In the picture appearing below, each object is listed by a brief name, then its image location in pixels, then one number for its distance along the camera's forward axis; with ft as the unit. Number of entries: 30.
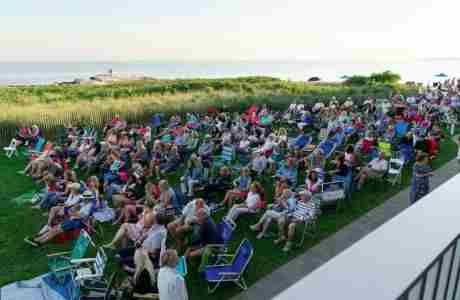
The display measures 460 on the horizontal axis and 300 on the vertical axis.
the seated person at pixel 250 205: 25.09
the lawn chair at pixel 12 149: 44.99
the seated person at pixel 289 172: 29.89
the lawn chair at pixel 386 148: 35.01
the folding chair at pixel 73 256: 19.09
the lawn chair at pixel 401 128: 42.63
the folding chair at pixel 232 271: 18.12
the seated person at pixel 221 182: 29.66
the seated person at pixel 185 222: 21.84
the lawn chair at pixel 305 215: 22.80
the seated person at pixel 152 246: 18.44
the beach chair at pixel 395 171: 32.45
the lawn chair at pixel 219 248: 19.36
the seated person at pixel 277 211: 23.71
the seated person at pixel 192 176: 29.89
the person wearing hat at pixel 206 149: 37.31
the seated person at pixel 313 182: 26.78
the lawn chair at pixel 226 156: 36.74
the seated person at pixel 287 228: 22.41
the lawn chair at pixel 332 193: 26.81
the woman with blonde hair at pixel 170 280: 14.40
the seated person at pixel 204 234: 20.02
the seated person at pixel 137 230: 20.27
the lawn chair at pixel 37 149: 42.57
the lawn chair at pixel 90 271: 17.44
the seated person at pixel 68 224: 23.61
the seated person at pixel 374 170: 31.22
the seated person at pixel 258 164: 33.17
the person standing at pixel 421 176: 23.70
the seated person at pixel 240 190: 28.02
